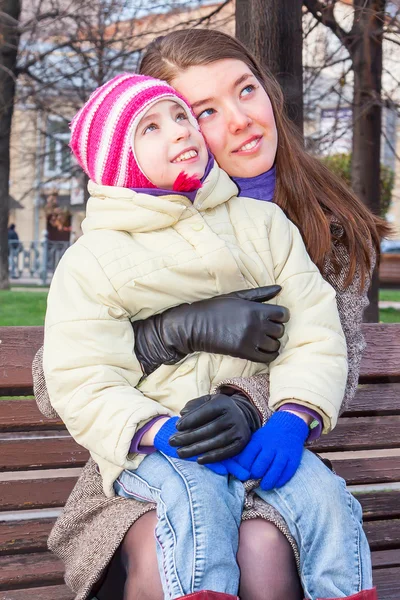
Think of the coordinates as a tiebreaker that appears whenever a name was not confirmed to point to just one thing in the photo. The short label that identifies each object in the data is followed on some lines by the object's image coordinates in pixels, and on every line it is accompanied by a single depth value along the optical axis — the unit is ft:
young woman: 6.86
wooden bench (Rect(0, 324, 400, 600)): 9.43
